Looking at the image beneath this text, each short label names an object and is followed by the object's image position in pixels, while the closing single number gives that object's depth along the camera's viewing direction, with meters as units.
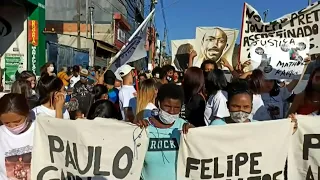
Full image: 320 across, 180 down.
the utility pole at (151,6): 21.73
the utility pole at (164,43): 72.03
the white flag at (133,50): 7.25
